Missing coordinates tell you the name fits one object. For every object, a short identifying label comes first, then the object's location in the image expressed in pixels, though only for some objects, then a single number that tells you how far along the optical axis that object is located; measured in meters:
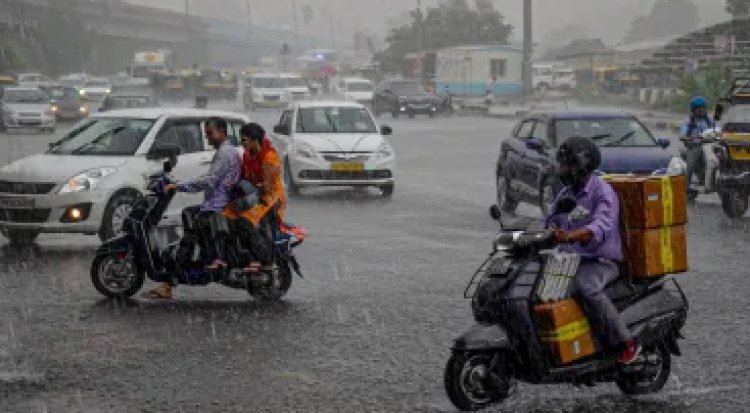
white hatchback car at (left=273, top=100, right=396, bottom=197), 20.31
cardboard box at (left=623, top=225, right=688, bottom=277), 7.03
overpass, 93.81
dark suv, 54.72
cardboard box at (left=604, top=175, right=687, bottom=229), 7.10
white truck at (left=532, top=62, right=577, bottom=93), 86.25
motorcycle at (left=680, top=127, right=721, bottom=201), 17.53
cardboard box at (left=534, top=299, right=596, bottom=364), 6.69
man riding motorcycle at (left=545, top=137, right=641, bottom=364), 6.77
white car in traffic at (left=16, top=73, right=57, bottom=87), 66.46
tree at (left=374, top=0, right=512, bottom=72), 100.06
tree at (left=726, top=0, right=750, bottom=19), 88.38
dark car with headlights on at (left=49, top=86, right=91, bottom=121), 50.16
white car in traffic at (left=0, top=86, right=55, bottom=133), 40.69
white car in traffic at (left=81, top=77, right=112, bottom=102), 67.19
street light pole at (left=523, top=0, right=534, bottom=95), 63.44
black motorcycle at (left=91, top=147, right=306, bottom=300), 10.54
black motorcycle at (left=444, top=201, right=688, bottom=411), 6.73
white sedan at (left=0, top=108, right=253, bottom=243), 13.45
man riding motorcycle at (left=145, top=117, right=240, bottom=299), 10.43
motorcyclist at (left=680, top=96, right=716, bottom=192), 18.33
